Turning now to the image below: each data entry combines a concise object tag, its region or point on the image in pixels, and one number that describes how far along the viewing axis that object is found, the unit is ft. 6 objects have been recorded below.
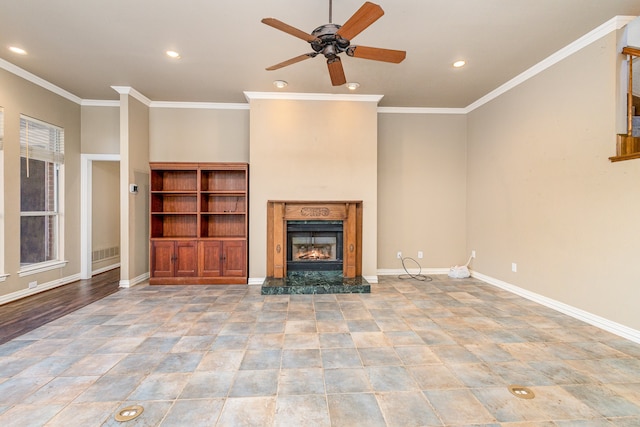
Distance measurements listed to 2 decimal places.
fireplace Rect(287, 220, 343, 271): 15.71
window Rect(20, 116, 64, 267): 13.42
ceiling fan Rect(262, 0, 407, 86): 6.79
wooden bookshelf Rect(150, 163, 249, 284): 15.62
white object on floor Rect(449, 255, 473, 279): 16.86
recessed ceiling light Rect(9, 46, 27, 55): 11.14
